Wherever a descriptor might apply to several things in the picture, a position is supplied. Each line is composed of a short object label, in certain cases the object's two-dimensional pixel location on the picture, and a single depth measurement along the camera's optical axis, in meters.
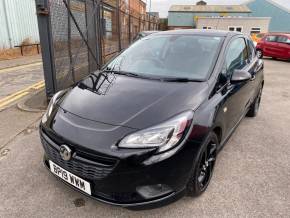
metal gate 4.47
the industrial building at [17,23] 13.73
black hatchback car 1.93
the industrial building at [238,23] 34.59
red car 14.17
